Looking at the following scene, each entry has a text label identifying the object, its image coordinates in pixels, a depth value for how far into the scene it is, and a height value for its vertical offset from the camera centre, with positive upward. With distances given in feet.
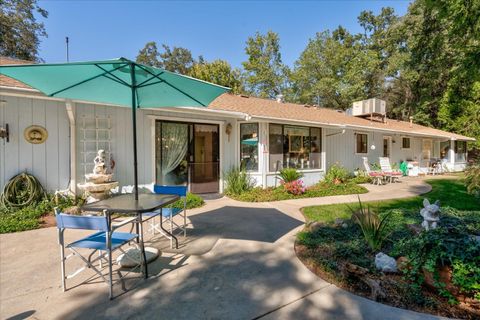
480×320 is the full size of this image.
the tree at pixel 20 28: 55.77 +30.27
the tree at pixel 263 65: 97.81 +36.14
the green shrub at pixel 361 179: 39.83 -3.72
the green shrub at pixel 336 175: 35.91 -2.72
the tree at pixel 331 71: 89.10 +32.21
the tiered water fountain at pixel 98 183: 20.31 -2.05
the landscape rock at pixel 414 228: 13.26 -3.99
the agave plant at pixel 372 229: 12.03 -3.57
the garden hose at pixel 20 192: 18.40 -2.52
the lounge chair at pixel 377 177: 38.94 -3.26
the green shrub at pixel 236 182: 28.12 -2.81
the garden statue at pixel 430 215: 11.79 -2.79
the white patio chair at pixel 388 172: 40.63 -2.60
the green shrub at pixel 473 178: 18.19 -1.68
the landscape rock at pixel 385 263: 10.09 -4.35
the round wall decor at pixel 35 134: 19.38 +1.88
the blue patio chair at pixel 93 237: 8.67 -3.15
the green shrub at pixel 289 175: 30.72 -2.25
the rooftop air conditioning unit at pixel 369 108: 53.57 +10.53
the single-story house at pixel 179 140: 19.56 +1.82
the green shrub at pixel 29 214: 16.51 -3.98
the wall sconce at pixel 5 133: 18.38 +1.86
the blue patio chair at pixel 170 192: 14.58 -2.11
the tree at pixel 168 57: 119.75 +48.34
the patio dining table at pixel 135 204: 9.82 -2.03
